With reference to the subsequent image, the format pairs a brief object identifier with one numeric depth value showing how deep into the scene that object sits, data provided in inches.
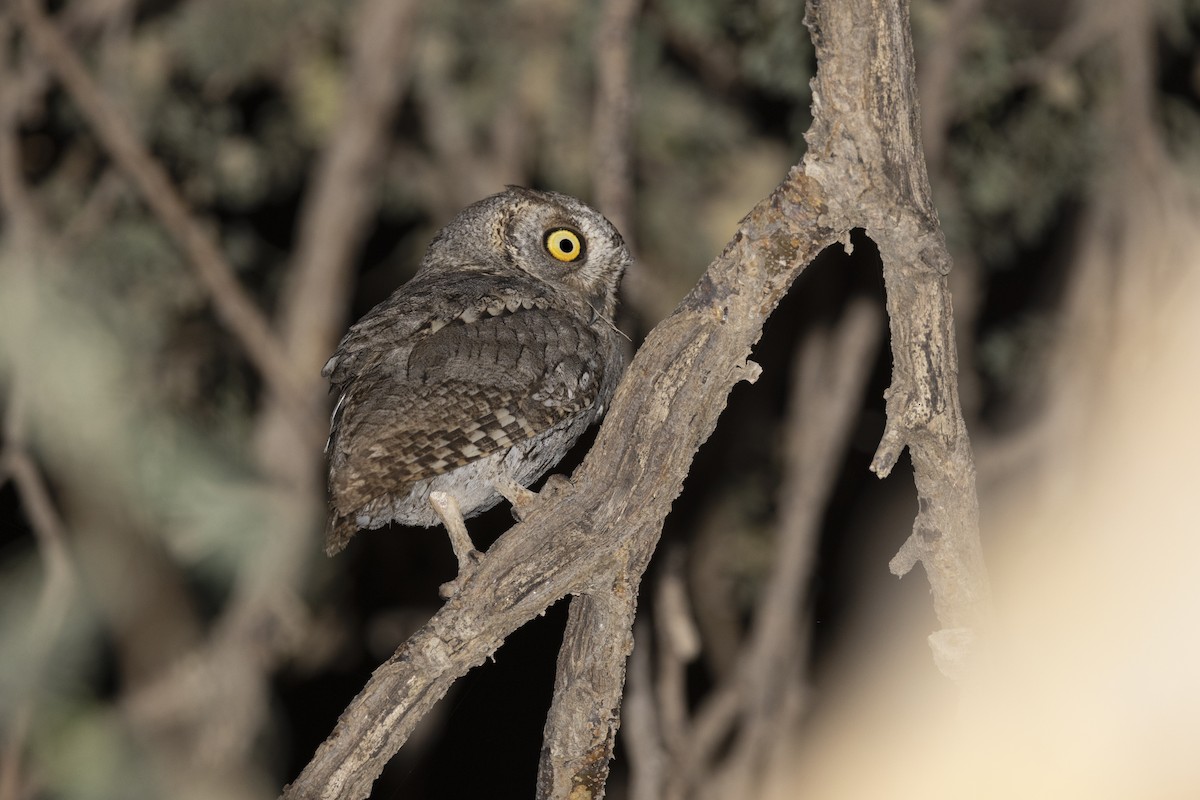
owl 285.0
